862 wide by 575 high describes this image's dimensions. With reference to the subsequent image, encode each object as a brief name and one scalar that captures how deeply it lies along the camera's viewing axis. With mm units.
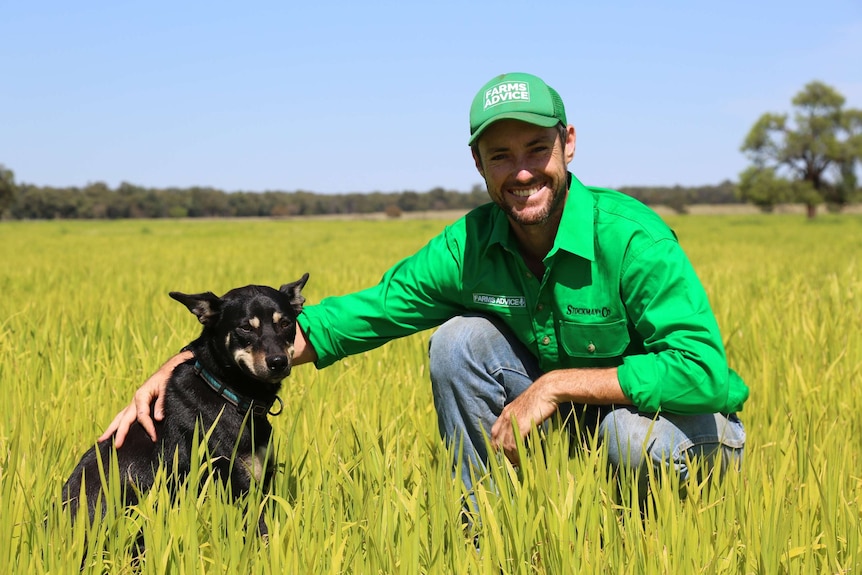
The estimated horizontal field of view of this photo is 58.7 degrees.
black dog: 2561
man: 2631
